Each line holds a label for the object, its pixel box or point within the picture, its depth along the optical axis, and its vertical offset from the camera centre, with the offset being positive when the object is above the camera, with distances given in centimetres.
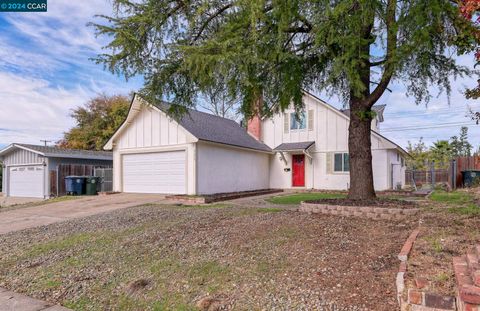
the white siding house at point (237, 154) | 1503 +73
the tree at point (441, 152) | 2778 +129
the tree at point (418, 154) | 2903 +113
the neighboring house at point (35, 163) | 1847 +34
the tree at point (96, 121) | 3022 +450
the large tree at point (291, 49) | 616 +254
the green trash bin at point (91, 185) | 1805 -91
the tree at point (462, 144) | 2941 +204
